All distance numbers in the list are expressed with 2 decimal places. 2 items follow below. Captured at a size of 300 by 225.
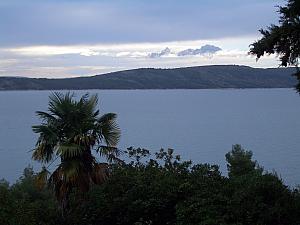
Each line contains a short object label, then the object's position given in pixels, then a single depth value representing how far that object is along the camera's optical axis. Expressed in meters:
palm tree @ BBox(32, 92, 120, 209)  15.67
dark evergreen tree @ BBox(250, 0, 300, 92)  12.45
